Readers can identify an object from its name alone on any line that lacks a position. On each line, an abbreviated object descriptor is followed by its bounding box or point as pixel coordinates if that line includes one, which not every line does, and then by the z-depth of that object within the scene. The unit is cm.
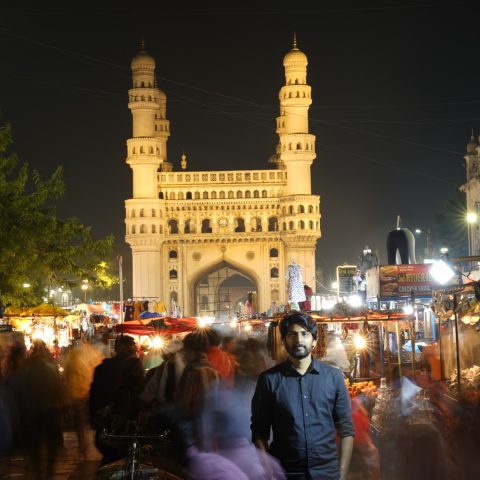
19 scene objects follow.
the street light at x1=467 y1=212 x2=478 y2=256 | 4356
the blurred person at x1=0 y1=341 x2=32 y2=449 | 829
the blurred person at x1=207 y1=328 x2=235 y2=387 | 733
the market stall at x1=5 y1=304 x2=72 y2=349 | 2002
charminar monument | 7450
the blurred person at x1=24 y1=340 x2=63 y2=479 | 874
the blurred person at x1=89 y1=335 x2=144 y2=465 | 686
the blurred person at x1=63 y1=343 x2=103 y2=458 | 1087
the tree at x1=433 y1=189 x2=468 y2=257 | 7175
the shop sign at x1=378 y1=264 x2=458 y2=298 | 1889
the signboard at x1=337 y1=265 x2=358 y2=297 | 3522
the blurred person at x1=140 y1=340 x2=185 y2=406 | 745
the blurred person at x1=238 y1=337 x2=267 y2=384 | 850
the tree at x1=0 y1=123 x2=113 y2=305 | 1708
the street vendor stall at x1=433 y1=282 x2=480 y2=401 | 1217
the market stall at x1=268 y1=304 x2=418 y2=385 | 1365
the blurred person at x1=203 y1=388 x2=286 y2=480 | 552
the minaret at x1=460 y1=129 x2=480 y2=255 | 4581
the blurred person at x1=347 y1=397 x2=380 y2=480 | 882
